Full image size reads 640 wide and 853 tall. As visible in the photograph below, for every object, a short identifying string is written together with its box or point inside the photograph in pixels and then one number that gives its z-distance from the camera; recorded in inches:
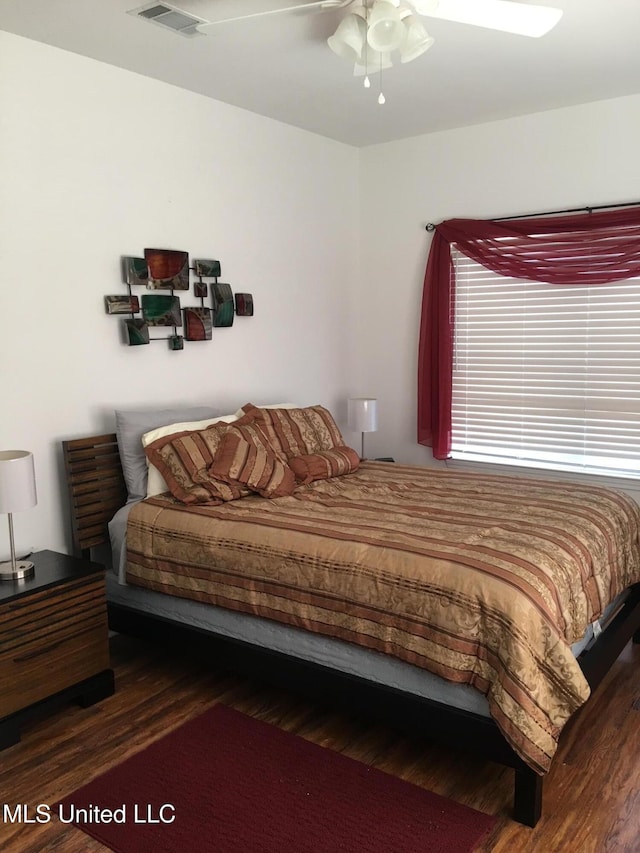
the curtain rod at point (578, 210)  151.0
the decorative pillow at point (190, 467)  121.6
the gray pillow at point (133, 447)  128.6
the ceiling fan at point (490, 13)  90.4
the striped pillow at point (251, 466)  125.3
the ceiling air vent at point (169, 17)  100.1
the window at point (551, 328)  154.6
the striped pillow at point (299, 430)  141.9
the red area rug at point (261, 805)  81.2
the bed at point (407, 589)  82.7
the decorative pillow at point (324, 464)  136.9
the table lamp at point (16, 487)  100.2
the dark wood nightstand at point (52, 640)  98.2
